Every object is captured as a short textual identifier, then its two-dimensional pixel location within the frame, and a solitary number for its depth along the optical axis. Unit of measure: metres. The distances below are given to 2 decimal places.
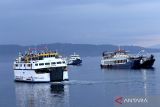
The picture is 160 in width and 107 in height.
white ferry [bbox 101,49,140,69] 178.62
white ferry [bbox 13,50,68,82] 111.38
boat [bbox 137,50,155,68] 177.88
